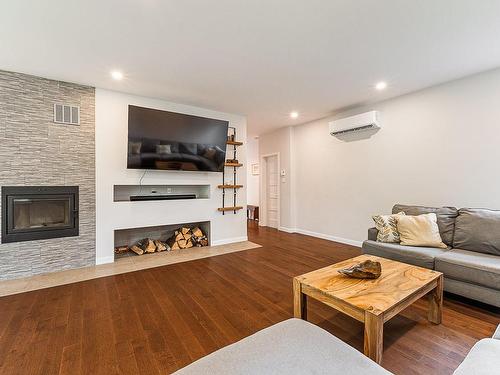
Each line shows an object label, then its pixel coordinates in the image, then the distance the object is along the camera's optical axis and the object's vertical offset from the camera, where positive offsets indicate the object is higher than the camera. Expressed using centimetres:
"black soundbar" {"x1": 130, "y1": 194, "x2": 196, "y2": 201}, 376 -9
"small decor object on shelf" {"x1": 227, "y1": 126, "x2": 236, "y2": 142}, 469 +113
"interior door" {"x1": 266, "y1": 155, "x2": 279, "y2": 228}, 618 -1
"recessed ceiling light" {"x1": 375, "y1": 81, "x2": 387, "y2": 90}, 333 +149
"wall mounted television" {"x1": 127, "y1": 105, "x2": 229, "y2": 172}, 354 +81
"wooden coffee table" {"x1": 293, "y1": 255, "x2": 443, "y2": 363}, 138 -69
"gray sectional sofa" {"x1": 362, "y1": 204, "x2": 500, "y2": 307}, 213 -67
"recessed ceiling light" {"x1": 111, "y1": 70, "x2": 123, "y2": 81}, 298 +150
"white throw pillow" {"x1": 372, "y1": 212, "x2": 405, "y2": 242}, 293 -48
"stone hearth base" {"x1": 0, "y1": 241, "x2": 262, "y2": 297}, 276 -106
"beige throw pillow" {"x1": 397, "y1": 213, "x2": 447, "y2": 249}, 274 -49
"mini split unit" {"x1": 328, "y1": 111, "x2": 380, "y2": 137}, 395 +115
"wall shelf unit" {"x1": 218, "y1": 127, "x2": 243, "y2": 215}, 458 +18
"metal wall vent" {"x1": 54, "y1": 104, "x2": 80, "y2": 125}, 321 +106
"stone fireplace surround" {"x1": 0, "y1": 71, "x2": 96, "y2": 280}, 292 +49
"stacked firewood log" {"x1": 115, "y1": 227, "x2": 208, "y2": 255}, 403 -93
